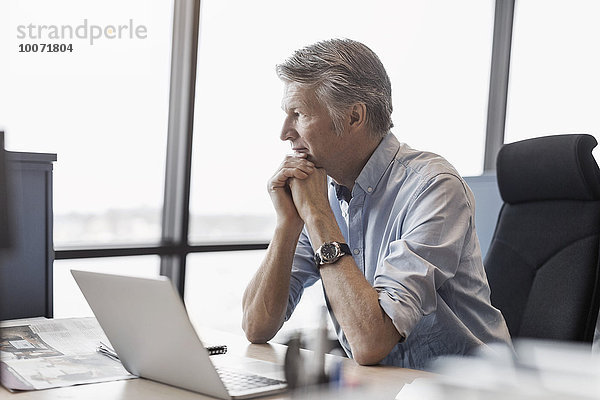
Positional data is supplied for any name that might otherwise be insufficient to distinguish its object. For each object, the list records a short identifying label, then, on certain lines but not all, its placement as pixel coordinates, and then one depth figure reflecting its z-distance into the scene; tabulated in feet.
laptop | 5.35
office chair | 7.62
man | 6.46
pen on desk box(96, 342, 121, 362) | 6.05
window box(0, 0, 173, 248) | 9.35
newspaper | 5.65
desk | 5.47
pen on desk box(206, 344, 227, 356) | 6.25
